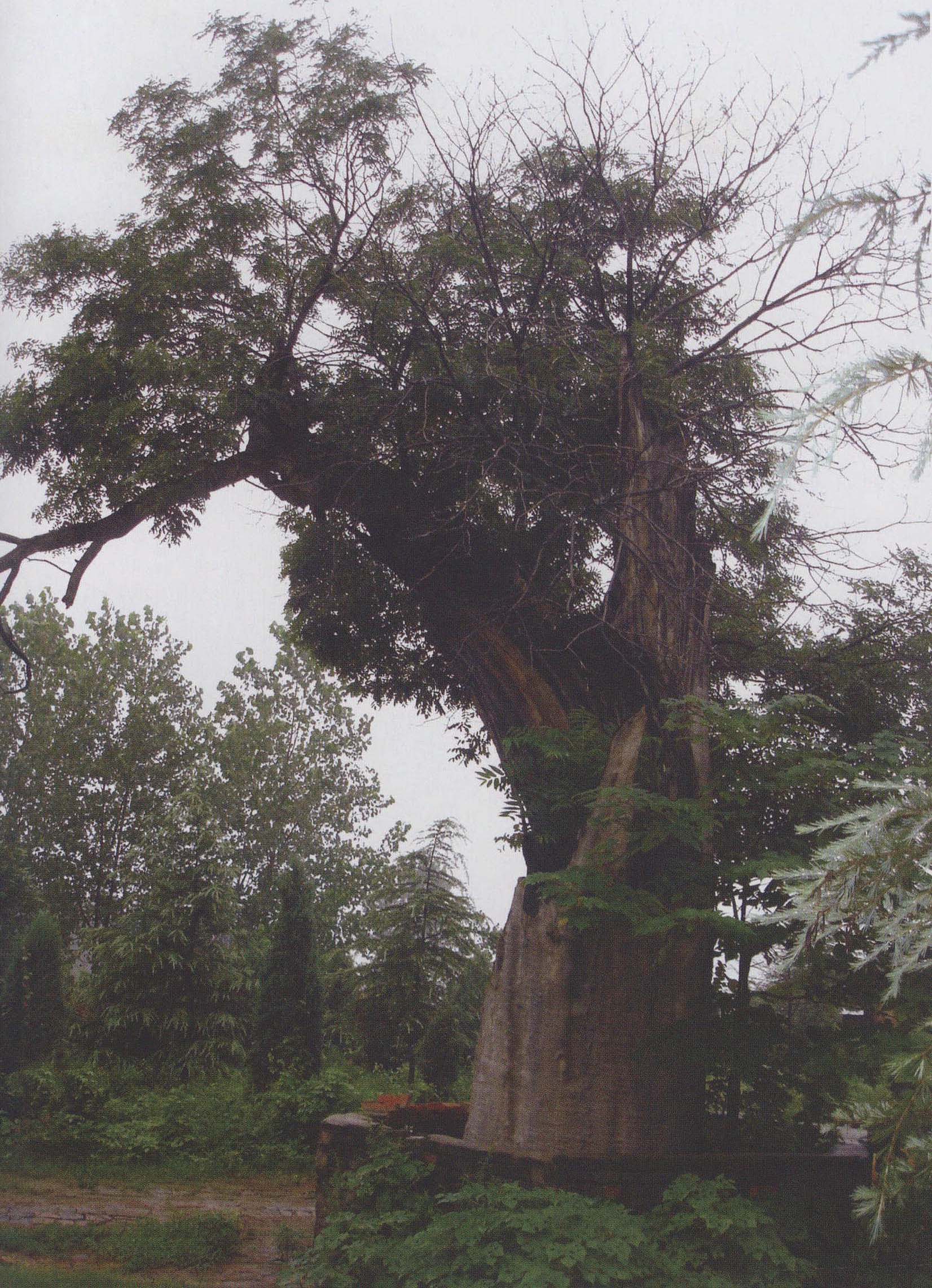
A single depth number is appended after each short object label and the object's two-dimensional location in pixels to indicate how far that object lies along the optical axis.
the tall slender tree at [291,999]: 8.83
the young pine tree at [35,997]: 8.66
